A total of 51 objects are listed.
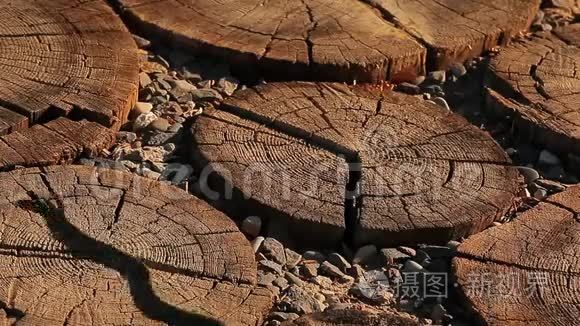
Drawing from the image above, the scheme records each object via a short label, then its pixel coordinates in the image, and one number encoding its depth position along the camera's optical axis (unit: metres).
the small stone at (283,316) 3.37
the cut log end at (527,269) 3.38
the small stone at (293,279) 3.57
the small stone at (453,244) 3.68
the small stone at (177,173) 3.89
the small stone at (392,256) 3.66
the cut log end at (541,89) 4.21
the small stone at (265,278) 3.51
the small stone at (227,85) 4.41
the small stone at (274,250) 3.64
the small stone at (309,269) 3.62
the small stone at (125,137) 4.09
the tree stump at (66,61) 4.02
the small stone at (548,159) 4.15
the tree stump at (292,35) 4.44
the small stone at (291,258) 3.65
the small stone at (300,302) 3.43
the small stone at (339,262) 3.66
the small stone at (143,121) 4.18
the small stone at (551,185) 4.04
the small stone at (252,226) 3.69
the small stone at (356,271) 3.63
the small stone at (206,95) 4.38
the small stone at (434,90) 4.54
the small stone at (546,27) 4.97
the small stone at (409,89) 4.51
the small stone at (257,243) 3.65
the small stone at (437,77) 4.59
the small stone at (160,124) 4.19
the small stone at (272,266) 3.59
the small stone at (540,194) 3.99
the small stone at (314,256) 3.69
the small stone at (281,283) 3.53
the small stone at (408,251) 3.68
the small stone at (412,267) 3.63
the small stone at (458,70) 4.64
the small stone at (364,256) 3.67
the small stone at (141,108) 4.23
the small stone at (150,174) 3.88
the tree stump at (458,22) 4.65
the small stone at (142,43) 4.58
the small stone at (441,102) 4.45
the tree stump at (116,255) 3.25
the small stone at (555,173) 4.11
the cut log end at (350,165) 3.70
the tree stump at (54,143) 3.76
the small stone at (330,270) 3.63
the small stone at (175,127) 4.19
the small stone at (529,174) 4.08
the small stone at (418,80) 4.57
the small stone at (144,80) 4.38
